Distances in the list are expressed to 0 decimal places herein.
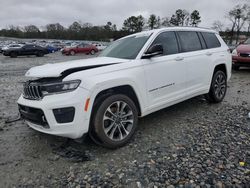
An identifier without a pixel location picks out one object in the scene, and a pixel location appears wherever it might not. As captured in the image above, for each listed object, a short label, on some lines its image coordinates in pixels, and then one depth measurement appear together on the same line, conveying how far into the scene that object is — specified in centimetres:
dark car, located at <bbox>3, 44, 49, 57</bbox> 2381
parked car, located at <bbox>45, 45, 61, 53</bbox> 3559
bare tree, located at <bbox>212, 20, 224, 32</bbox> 5905
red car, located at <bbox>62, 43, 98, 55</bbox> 2802
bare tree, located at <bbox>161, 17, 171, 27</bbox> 7543
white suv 272
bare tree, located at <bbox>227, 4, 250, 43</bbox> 4841
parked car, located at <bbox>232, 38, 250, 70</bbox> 916
